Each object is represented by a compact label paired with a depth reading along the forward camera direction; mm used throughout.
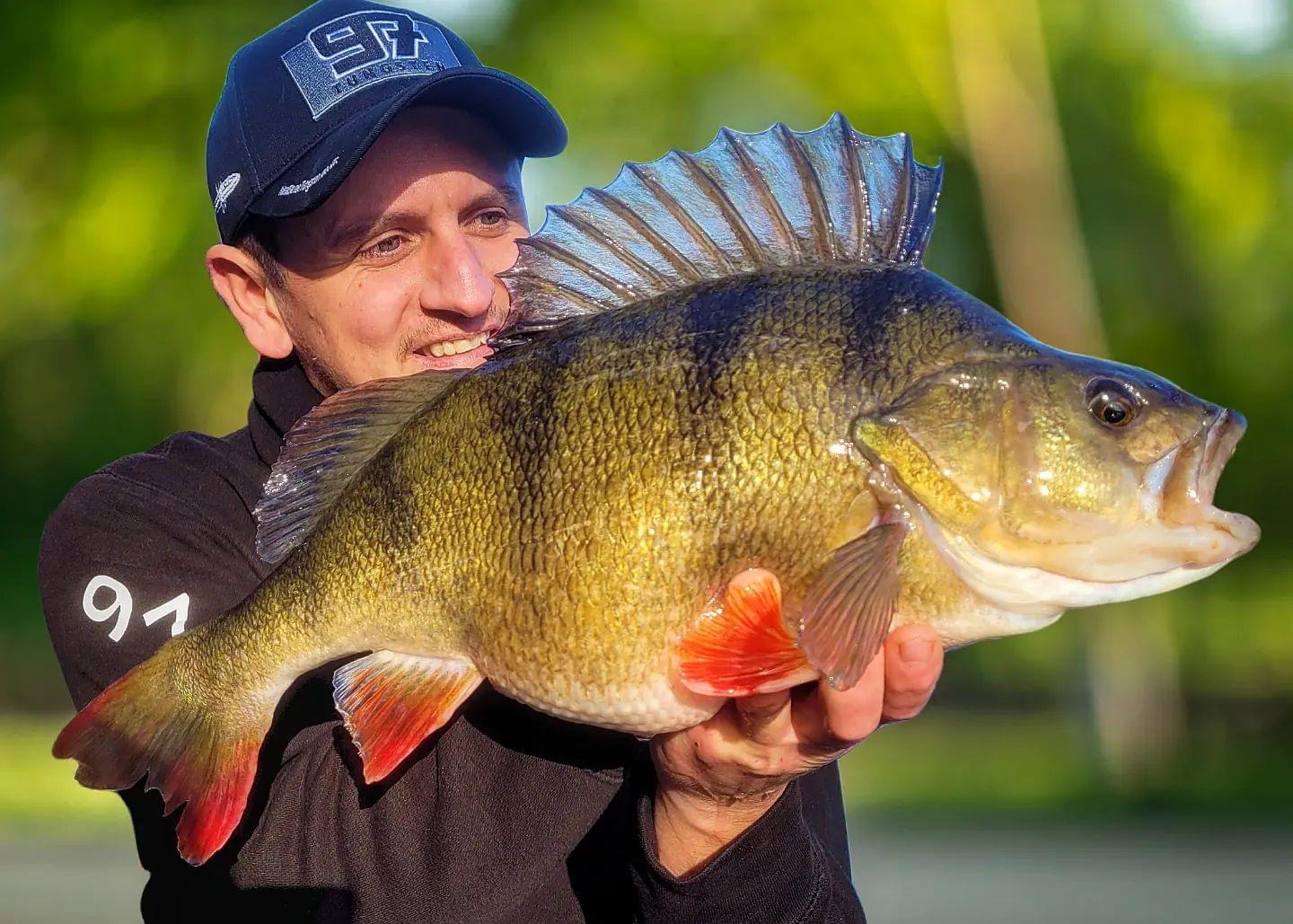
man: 969
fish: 884
